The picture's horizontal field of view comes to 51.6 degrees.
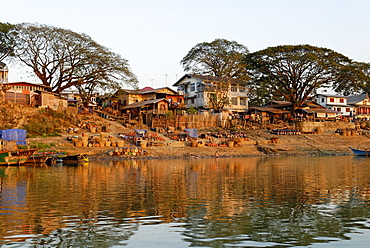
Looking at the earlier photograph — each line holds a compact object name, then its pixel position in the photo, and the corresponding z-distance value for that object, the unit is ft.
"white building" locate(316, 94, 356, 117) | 270.87
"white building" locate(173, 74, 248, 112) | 234.58
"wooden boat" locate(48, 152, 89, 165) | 128.47
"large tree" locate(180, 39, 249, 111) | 235.40
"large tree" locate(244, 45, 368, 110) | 212.23
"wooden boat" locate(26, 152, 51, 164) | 126.62
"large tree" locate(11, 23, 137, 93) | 198.49
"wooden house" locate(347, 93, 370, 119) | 278.87
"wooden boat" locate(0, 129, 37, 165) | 122.52
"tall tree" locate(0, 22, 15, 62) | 199.16
